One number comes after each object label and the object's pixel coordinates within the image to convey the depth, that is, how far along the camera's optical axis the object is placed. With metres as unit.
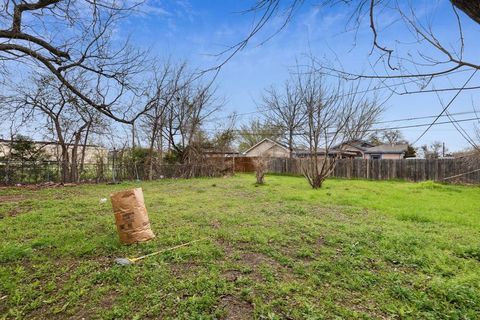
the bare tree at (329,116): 9.87
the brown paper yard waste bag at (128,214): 3.35
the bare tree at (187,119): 16.19
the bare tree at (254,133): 25.14
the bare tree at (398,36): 1.33
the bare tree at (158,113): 14.26
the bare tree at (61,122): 9.65
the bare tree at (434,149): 26.15
